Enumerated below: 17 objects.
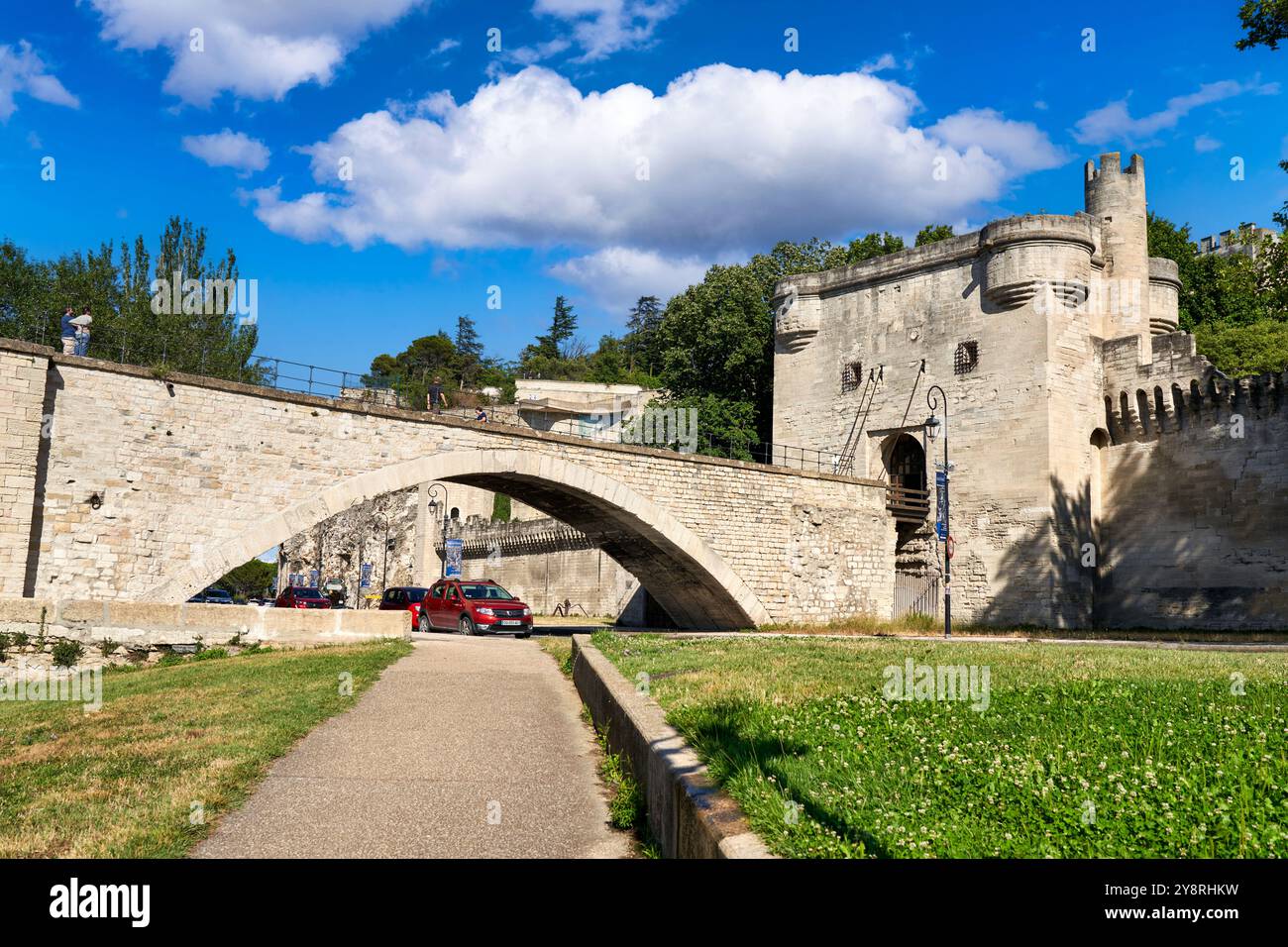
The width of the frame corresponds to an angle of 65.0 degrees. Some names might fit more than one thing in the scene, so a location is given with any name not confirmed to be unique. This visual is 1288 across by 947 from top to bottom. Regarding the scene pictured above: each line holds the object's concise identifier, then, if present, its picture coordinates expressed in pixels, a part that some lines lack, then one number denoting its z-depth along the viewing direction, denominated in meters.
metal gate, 30.66
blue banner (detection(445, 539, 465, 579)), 42.62
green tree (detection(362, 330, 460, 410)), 88.38
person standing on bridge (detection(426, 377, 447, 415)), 27.00
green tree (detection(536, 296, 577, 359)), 100.31
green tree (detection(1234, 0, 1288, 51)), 17.64
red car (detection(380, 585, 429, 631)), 29.53
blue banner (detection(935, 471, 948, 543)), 26.42
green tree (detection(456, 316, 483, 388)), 89.18
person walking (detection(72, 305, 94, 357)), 20.12
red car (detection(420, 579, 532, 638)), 25.08
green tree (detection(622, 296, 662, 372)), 95.31
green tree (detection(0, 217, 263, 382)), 44.72
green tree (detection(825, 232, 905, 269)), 42.73
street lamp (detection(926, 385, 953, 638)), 29.97
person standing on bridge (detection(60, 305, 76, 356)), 19.77
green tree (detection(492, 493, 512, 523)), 60.62
